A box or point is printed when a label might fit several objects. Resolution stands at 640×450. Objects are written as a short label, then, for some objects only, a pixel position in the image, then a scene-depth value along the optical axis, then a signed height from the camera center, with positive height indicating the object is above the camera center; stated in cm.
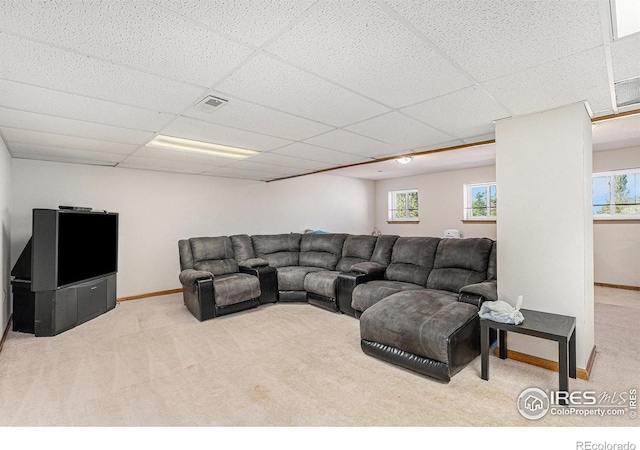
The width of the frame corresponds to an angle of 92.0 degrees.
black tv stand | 341 -90
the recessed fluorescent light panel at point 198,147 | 345 +100
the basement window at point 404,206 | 789 +61
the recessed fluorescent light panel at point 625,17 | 128 +93
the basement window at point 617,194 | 513 +60
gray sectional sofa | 252 -67
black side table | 206 -73
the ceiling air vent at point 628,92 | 202 +97
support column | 244 +9
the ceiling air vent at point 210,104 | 224 +95
